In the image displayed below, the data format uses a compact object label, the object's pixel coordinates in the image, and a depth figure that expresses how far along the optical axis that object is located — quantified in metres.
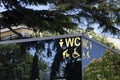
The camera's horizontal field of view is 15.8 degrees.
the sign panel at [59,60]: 4.30
